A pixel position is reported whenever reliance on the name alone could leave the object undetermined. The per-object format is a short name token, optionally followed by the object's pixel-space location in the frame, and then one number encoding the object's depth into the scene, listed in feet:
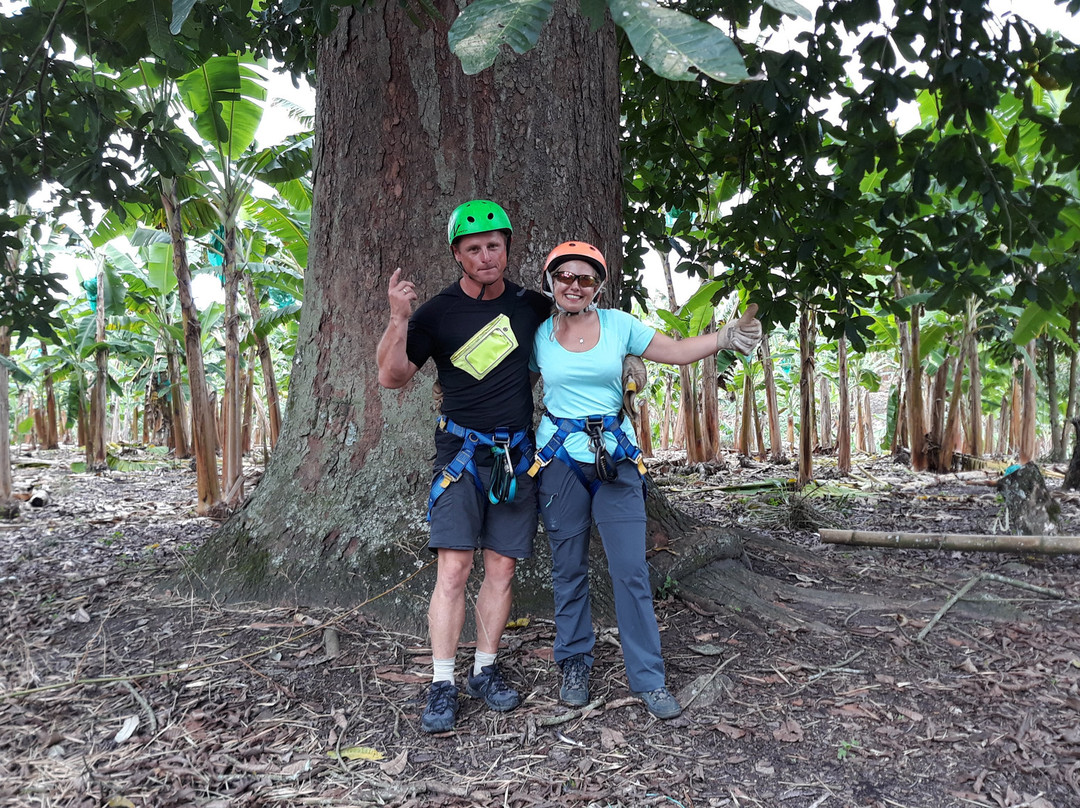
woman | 9.37
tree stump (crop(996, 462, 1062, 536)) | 17.38
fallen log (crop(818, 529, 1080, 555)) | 13.84
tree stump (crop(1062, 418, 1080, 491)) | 26.02
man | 9.43
